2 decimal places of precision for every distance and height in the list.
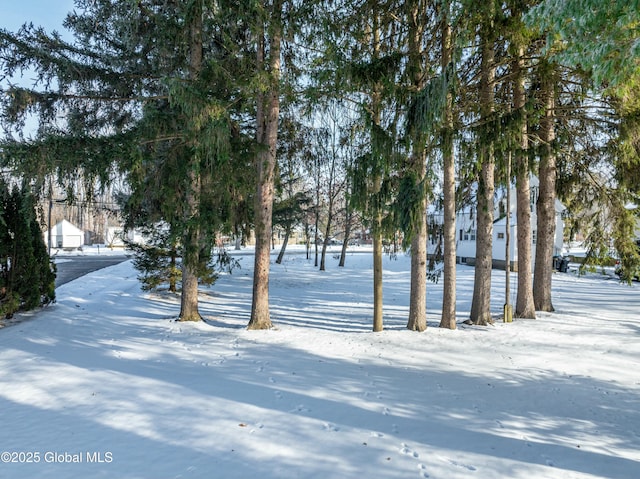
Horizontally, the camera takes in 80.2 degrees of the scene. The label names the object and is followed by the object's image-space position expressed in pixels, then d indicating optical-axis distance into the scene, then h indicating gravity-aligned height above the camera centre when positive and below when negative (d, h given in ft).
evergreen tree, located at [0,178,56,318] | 26.35 -1.40
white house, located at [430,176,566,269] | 79.56 +2.18
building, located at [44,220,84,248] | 160.15 +1.35
